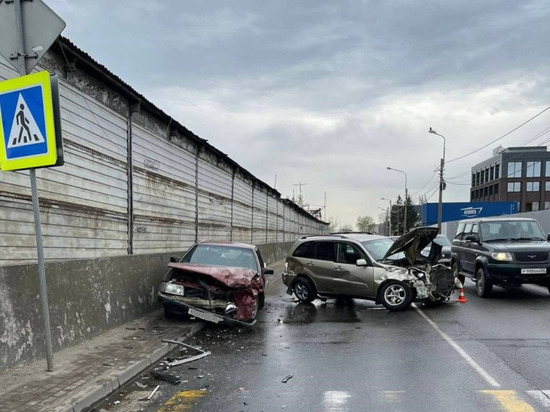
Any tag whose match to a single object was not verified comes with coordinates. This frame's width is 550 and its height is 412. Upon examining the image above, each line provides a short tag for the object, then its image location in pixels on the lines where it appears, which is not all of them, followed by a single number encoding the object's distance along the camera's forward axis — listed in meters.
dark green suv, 10.88
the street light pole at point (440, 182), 35.02
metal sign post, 4.72
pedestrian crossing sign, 4.66
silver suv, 9.97
